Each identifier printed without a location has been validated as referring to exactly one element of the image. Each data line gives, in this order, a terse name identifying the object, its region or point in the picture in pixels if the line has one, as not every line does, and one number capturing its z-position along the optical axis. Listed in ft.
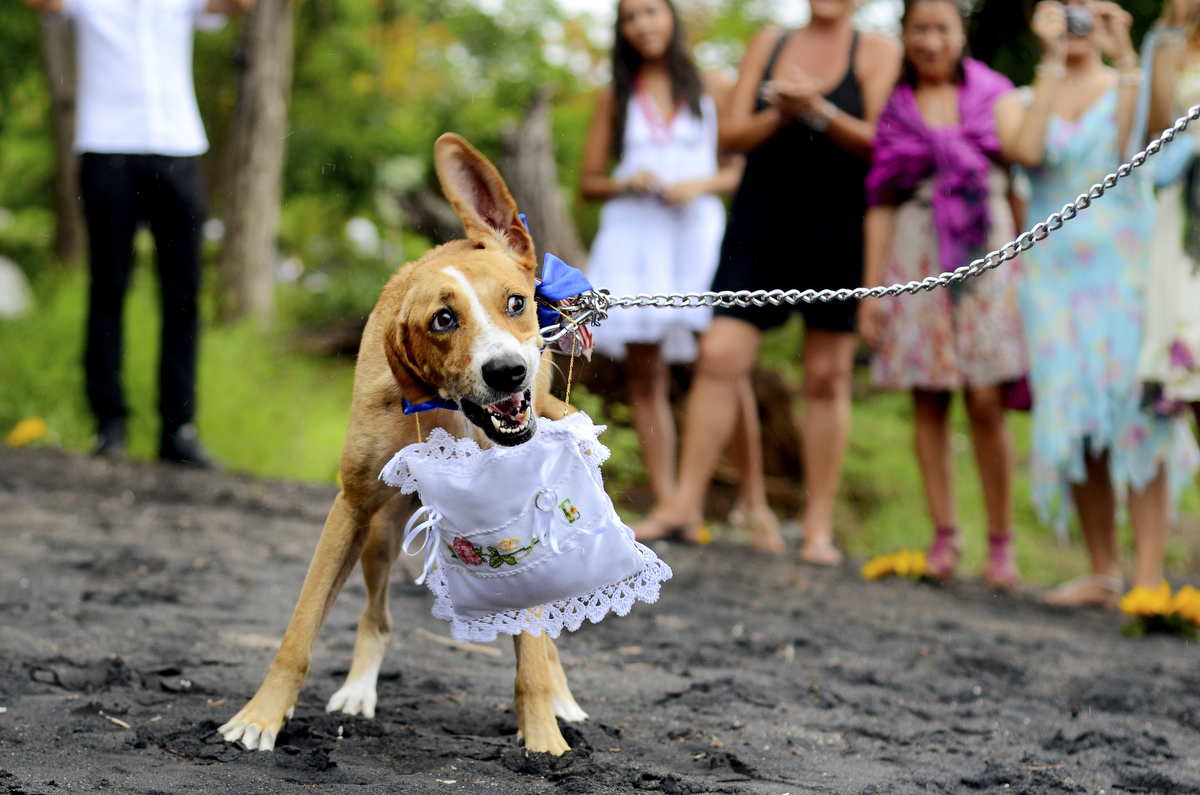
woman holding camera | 16.98
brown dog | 7.96
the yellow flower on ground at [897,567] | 18.85
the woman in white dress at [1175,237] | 15.90
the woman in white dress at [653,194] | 19.34
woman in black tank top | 18.57
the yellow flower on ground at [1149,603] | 15.89
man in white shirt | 20.30
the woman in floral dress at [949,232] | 17.62
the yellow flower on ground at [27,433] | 23.17
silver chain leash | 9.27
